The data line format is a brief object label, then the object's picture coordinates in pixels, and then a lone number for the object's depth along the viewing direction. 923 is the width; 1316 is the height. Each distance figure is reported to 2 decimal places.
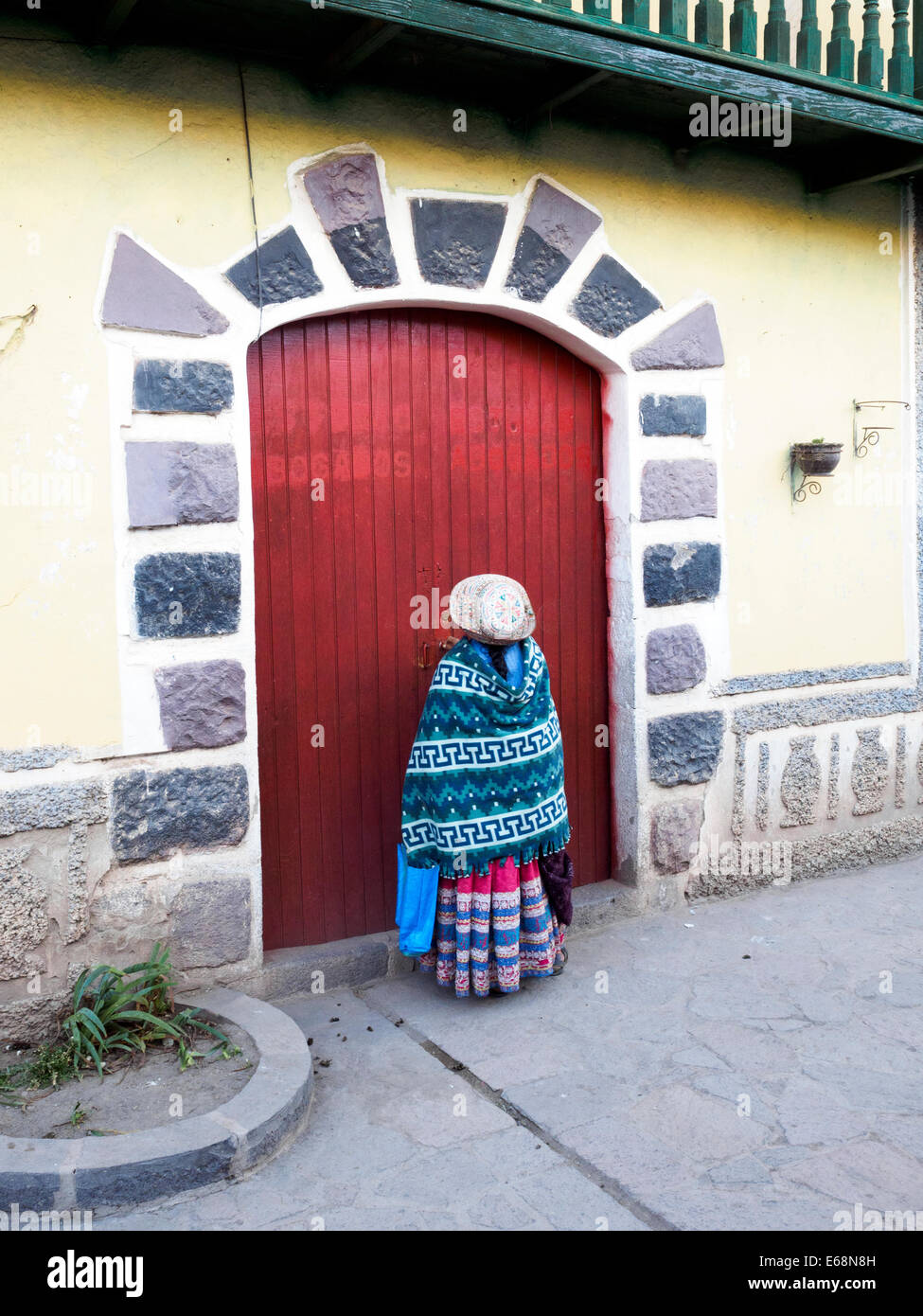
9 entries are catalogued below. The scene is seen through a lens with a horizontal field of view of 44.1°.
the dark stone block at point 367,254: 3.97
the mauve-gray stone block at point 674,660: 4.77
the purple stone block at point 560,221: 4.36
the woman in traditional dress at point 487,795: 3.89
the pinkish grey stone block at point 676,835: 4.85
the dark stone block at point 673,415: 4.69
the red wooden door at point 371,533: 4.11
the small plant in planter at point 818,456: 4.95
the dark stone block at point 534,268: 4.33
